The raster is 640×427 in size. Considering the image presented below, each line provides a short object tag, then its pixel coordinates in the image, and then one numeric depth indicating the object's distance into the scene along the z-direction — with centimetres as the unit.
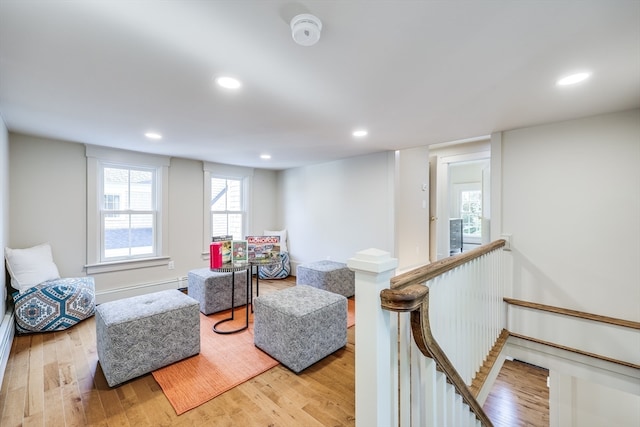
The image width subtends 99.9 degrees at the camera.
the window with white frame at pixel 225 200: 486
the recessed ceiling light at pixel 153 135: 309
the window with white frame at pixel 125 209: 370
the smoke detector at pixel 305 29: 122
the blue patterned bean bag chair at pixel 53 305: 281
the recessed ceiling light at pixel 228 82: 182
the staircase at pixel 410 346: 92
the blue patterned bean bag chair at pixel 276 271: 523
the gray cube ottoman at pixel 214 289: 340
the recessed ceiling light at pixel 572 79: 180
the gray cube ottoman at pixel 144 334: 201
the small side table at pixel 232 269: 290
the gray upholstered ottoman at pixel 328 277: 386
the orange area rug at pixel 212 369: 194
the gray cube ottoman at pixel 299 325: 223
